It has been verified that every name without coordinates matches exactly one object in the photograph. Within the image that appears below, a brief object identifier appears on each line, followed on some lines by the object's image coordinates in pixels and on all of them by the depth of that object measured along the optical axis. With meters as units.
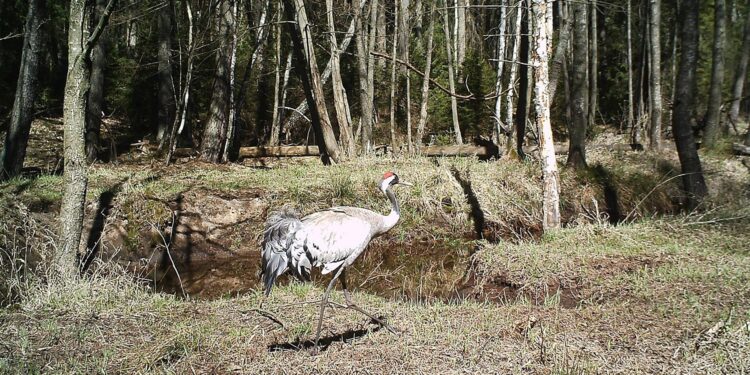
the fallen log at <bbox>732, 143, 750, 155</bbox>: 15.98
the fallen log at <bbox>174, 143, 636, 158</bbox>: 14.98
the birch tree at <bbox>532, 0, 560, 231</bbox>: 8.98
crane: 6.15
